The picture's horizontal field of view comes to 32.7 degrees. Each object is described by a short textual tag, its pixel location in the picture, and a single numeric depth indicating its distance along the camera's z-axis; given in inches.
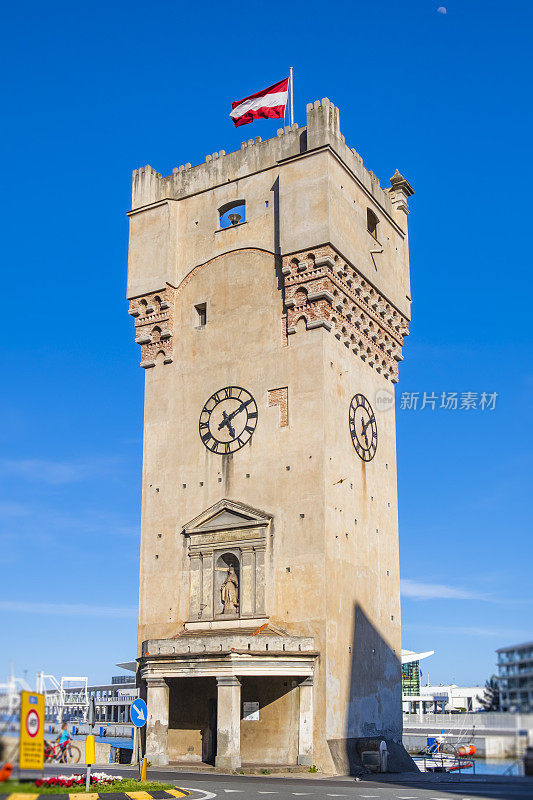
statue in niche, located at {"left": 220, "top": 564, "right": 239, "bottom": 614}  1509.6
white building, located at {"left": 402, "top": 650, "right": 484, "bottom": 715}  5270.7
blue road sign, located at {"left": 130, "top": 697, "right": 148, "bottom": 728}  1050.1
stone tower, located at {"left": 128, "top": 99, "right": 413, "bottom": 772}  1403.8
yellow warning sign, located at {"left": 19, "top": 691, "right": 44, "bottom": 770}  465.1
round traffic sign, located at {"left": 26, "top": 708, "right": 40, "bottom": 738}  473.8
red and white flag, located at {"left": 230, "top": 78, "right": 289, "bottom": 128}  1720.0
